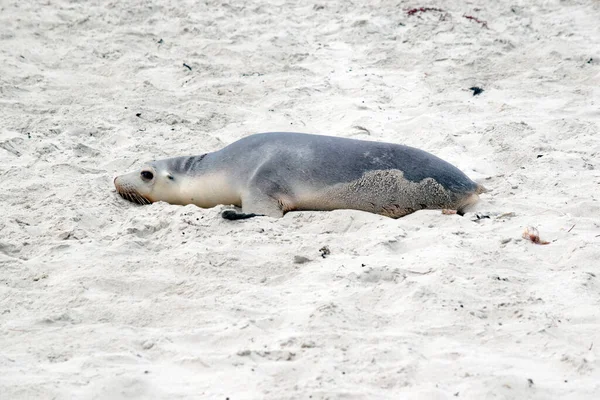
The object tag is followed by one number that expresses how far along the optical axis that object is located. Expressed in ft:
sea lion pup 31.91
